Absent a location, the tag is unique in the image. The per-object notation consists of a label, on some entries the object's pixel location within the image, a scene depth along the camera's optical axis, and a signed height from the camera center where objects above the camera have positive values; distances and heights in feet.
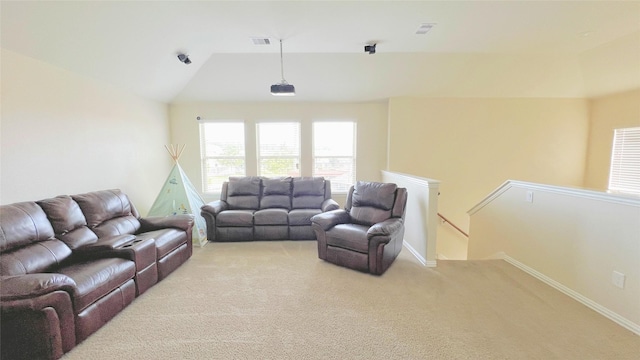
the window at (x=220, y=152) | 18.19 +0.36
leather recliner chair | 9.84 -3.01
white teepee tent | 13.56 -2.28
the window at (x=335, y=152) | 18.38 +0.38
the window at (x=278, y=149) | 18.28 +0.59
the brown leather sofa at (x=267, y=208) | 13.80 -2.95
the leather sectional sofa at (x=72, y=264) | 5.55 -3.08
